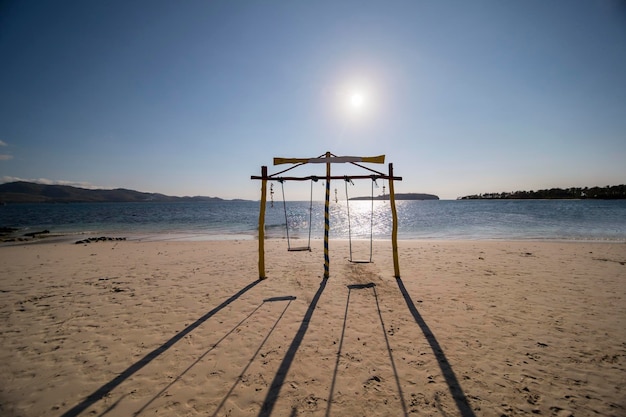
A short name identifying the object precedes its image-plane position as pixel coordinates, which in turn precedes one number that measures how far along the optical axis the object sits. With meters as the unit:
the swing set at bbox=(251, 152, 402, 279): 9.68
